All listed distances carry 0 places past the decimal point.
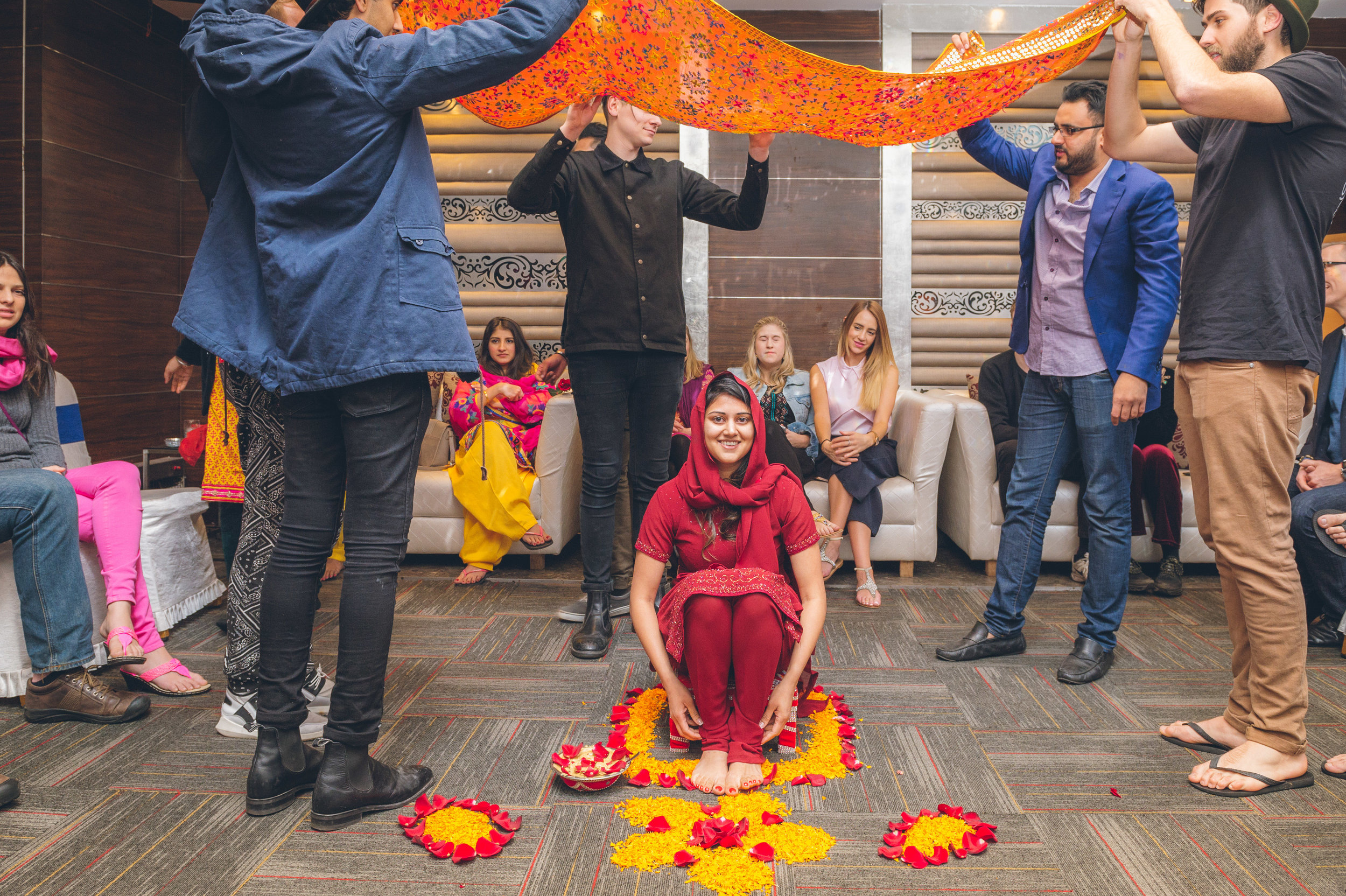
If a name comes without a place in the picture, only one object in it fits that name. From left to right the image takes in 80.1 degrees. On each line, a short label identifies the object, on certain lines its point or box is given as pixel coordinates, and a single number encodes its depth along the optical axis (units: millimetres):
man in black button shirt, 2457
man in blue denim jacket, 1355
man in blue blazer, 2168
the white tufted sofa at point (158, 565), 2111
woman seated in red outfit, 1749
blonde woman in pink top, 3307
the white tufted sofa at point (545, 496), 3420
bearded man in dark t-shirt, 1629
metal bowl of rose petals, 1621
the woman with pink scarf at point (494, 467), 3338
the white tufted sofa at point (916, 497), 3369
